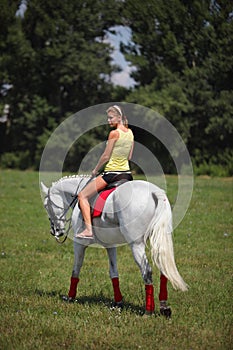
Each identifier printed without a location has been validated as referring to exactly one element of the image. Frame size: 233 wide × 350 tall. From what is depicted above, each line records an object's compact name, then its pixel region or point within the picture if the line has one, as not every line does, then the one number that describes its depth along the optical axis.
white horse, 14.21
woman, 14.94
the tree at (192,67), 71.61
